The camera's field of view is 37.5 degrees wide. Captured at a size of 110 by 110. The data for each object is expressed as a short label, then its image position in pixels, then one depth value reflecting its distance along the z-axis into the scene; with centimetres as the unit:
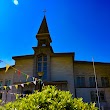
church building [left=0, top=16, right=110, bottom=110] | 2182
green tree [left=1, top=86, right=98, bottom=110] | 711
